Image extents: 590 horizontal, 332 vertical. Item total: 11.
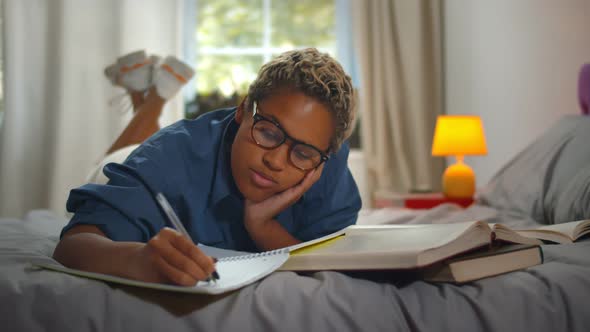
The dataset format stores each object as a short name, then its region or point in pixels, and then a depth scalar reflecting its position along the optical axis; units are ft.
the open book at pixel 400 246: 2.42
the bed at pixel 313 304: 2.34
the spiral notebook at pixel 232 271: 2.21
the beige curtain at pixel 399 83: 12.83
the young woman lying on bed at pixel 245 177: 2.94
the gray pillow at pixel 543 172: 5.51
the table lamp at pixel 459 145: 8.57
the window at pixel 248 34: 13.69
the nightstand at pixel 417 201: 8.55
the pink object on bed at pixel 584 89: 6.79
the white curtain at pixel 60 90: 11.97
